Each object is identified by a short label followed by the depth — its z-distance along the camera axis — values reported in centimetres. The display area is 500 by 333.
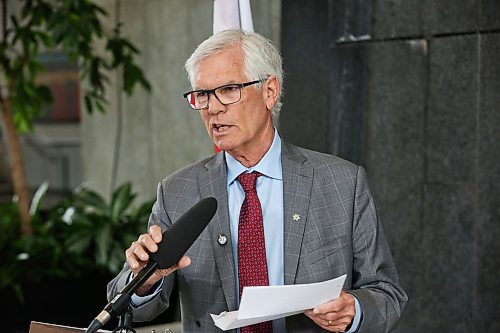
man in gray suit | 402
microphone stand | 333
